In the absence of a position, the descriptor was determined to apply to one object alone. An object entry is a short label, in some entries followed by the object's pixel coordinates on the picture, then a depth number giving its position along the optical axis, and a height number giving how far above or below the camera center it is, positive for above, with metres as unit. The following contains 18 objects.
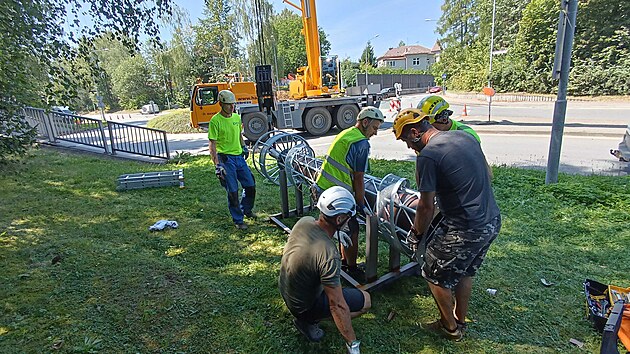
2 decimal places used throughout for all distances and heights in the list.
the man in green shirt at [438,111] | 2.96 -0.27
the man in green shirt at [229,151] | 4.45 -0.72
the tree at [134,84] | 36.38 +1.81
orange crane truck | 12.98 -0.50
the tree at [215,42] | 30.72 +4.65
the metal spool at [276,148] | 4.59 -0.78
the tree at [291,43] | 45.91 +5.98
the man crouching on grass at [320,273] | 2.11 -1.13
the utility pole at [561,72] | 5.07 -0.03
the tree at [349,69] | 37.78 +1.97
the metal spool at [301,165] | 3.95 -0.87
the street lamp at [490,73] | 26.07 +0.16
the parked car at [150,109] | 32.47 -0.81
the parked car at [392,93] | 28.28 -0.90
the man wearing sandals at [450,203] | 2.17 -0.78
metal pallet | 6.64 -1.51
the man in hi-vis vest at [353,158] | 2.96 -0.61
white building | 61.62 +4.20
